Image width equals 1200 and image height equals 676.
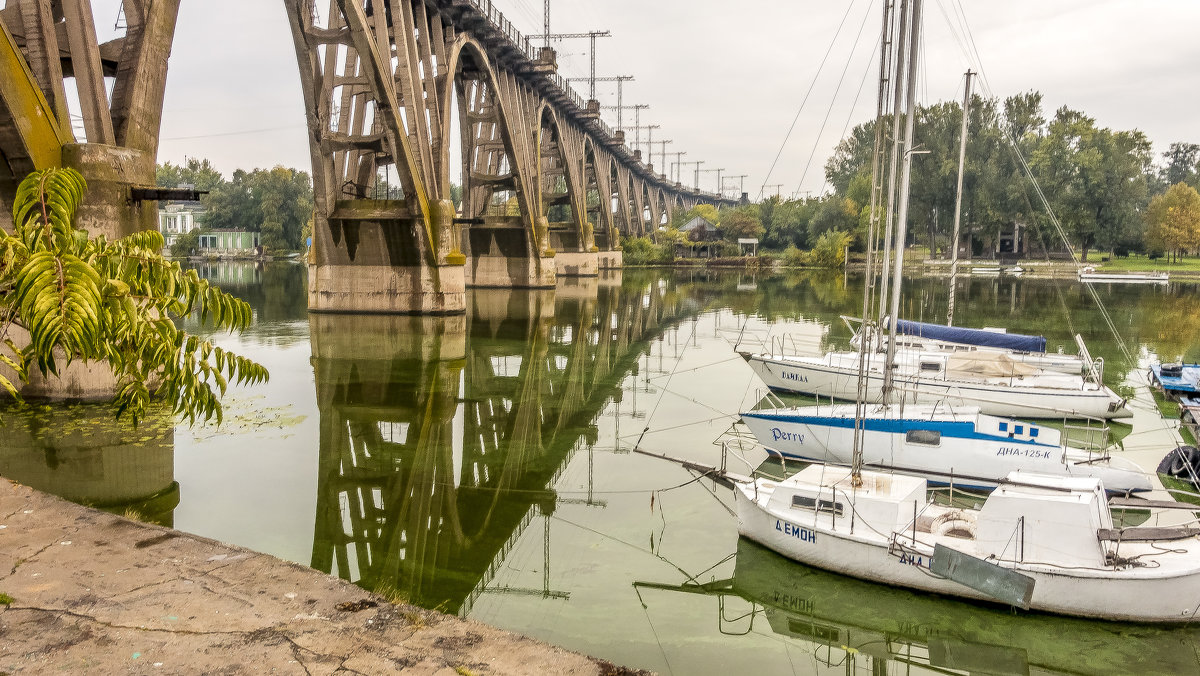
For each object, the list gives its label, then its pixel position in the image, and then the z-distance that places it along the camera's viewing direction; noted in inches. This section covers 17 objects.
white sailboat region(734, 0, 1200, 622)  410.6
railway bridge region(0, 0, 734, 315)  791.1
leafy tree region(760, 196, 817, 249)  4805.6
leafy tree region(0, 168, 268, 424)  265.4
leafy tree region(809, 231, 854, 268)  4072.3
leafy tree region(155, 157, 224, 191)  5954.7
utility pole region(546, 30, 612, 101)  3700.8
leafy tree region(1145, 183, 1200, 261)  3587.6
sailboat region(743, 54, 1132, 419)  844.0
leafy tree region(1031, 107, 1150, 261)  3371.1
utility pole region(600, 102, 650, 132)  5128.0
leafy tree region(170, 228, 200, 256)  5374.0
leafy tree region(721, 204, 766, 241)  4768.7
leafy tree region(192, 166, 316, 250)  5027.1
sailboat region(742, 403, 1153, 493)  597.9
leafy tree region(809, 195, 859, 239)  4269.2
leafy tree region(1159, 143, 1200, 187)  6274.6
